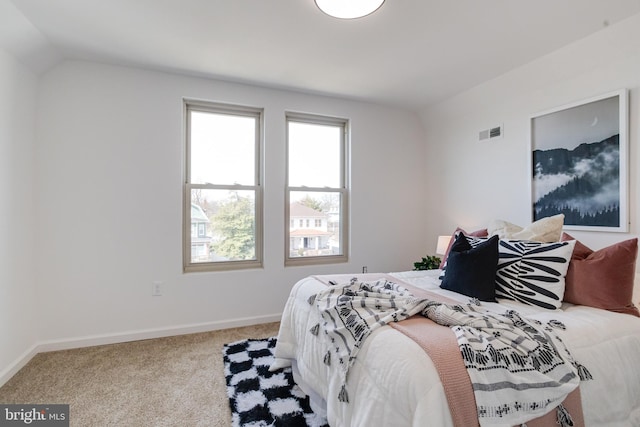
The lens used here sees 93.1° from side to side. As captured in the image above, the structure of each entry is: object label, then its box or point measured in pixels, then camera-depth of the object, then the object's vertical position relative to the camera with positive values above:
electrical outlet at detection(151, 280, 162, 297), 2.81 -0.69
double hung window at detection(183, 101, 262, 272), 3.03 +0.27
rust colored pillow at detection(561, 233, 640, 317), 1.61 -0.35
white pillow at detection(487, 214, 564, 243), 2.03 -0.12
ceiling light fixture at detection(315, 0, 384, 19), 1.69 +1.19
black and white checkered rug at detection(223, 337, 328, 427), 1.65 -1.11
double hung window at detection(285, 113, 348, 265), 3.39 +0.28
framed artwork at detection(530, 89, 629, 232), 2.10 +0.39
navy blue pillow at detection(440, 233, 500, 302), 1.81 -0.35
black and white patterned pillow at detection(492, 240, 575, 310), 1.69 -0.34
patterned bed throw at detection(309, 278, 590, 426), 1.06 -0.53
